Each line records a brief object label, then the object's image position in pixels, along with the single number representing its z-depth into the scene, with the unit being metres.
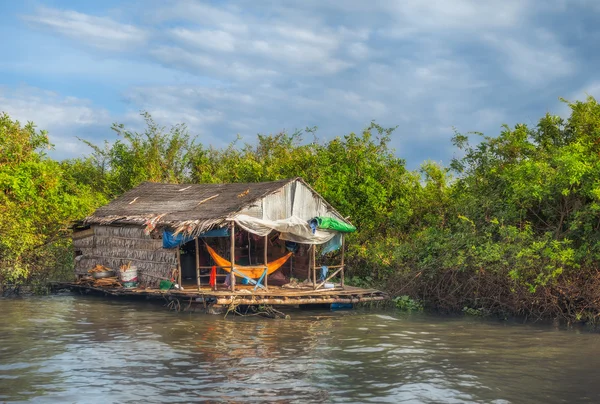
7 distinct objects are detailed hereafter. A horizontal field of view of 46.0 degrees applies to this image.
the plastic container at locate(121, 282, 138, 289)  20.83
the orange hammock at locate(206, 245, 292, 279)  18.55
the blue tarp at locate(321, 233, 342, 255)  20.55
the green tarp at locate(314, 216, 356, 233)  19.69
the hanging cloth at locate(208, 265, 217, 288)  18.70
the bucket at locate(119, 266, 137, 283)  20.88
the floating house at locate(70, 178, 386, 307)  18.50
